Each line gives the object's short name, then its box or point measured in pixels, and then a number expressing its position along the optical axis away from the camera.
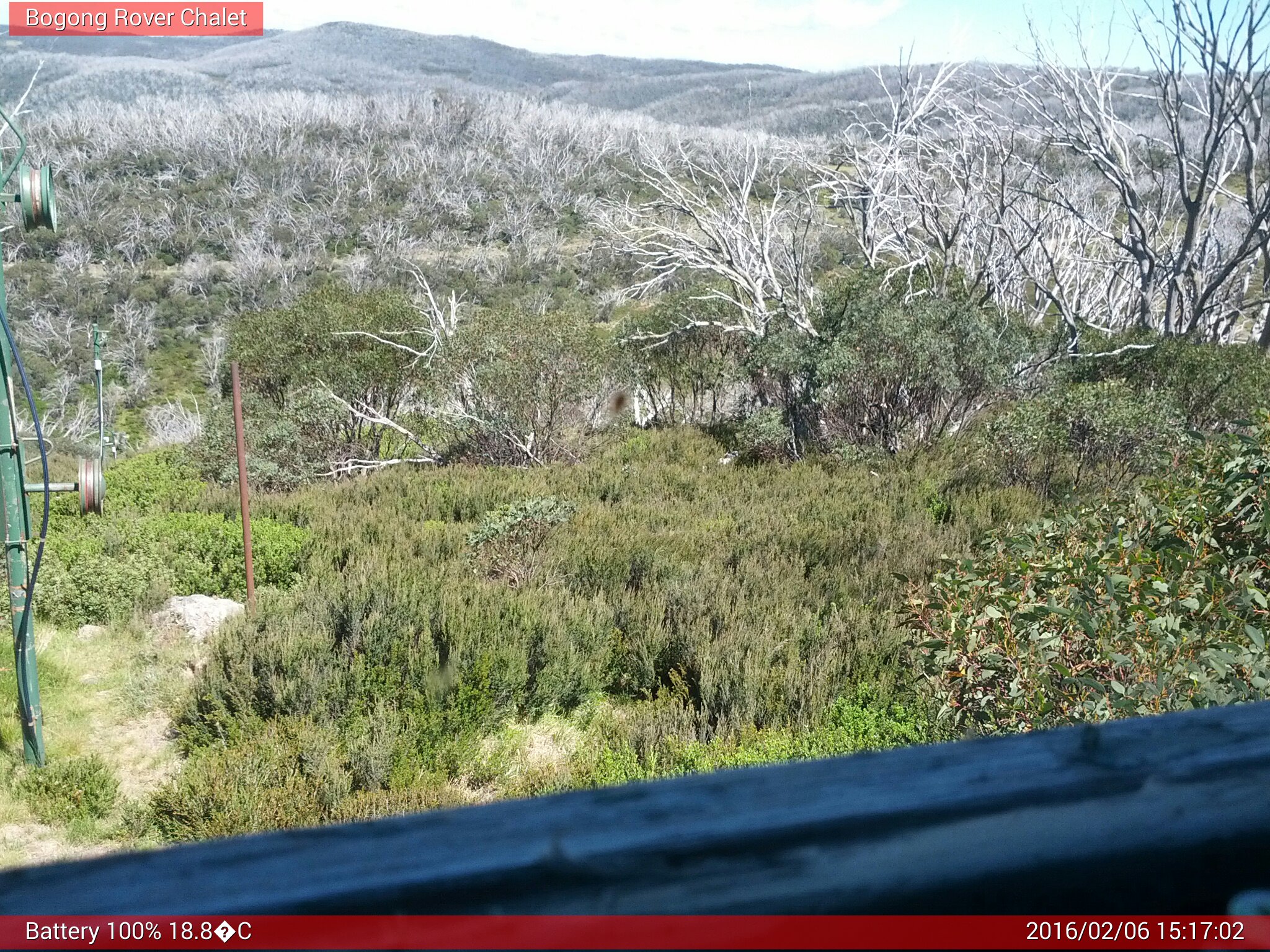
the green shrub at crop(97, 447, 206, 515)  11.38
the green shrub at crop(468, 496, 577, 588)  7.95
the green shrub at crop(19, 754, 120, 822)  4.72
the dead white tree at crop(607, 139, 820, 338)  13.52
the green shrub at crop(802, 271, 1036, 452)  11.48
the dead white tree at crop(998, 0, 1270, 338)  11.16
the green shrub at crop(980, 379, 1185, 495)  9.39
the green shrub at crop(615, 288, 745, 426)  15.46
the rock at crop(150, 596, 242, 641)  7.06
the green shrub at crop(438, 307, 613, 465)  13.28
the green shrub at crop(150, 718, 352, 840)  4.30
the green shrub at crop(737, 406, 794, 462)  12.59
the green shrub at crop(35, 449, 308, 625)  7.44
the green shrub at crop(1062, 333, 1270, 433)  10.56
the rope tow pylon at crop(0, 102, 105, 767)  4.84
